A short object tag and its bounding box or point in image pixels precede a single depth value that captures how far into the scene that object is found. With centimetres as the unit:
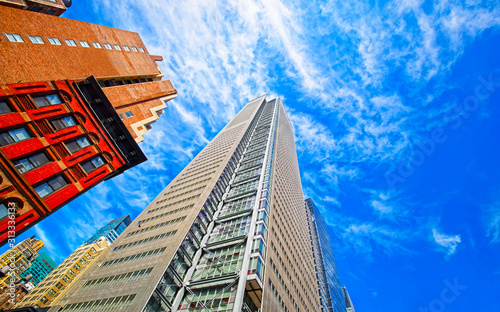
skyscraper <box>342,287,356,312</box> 11448
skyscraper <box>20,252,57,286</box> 13832
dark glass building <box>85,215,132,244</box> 16850
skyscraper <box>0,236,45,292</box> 8744
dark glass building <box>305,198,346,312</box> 8868
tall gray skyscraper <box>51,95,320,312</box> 3012
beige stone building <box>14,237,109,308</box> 7562
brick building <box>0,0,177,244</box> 1505
